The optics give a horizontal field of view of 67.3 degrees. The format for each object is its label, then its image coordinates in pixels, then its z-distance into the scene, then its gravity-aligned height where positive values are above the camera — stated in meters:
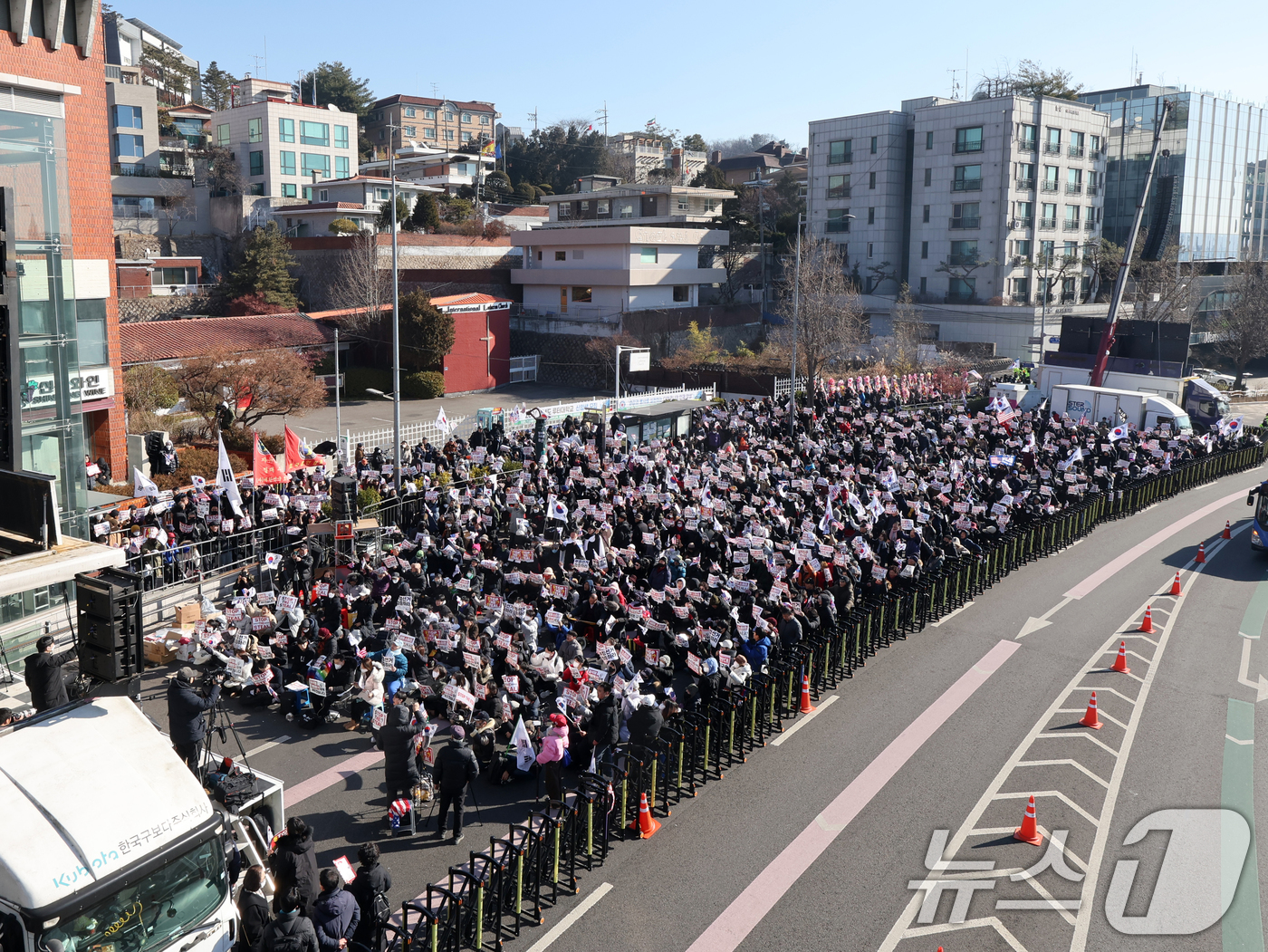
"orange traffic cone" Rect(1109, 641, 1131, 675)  16.58 -5.72
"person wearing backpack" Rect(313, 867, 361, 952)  8.33 -5.17
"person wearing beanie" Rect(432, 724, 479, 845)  11.24 -5.29
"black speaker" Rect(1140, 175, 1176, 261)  48.38 +5.65
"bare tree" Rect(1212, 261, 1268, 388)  60.38 +0.95
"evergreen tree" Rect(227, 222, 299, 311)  52.09 +2.49
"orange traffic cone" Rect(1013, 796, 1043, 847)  11.33 -5.92
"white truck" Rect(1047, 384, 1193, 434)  35.22 -2.87
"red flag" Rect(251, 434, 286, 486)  21.03 -3.31
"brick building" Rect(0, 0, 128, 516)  14.05 +0.74
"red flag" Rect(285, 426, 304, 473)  21.69 -3.12
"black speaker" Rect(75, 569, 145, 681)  8.67 -2.81
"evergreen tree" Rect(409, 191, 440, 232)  61.47 +6.77
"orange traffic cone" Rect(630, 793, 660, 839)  11.49 -5.96
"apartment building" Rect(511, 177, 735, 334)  56.03 +4.12
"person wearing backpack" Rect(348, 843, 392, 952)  8.67 -5.25
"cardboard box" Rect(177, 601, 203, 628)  17.83 -5.50
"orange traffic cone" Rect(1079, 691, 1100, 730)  14.47 -5.84
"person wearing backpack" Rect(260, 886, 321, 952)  7.77 -4.99
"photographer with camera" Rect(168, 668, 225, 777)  11.52 -4.82
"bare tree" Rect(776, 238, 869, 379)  47.28 +0.35
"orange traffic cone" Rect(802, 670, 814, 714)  14.97 -5.74
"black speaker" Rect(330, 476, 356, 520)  19.72 -3.66
